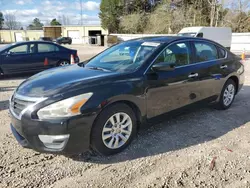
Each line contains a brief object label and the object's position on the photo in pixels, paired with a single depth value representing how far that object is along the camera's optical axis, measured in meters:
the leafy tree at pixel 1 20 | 78.12
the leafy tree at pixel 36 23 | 105.25
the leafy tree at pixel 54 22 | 73.38
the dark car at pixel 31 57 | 8.64
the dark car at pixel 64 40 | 41.92
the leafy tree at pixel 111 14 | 43.25
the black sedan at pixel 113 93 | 2.77
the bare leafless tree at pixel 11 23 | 72.44
